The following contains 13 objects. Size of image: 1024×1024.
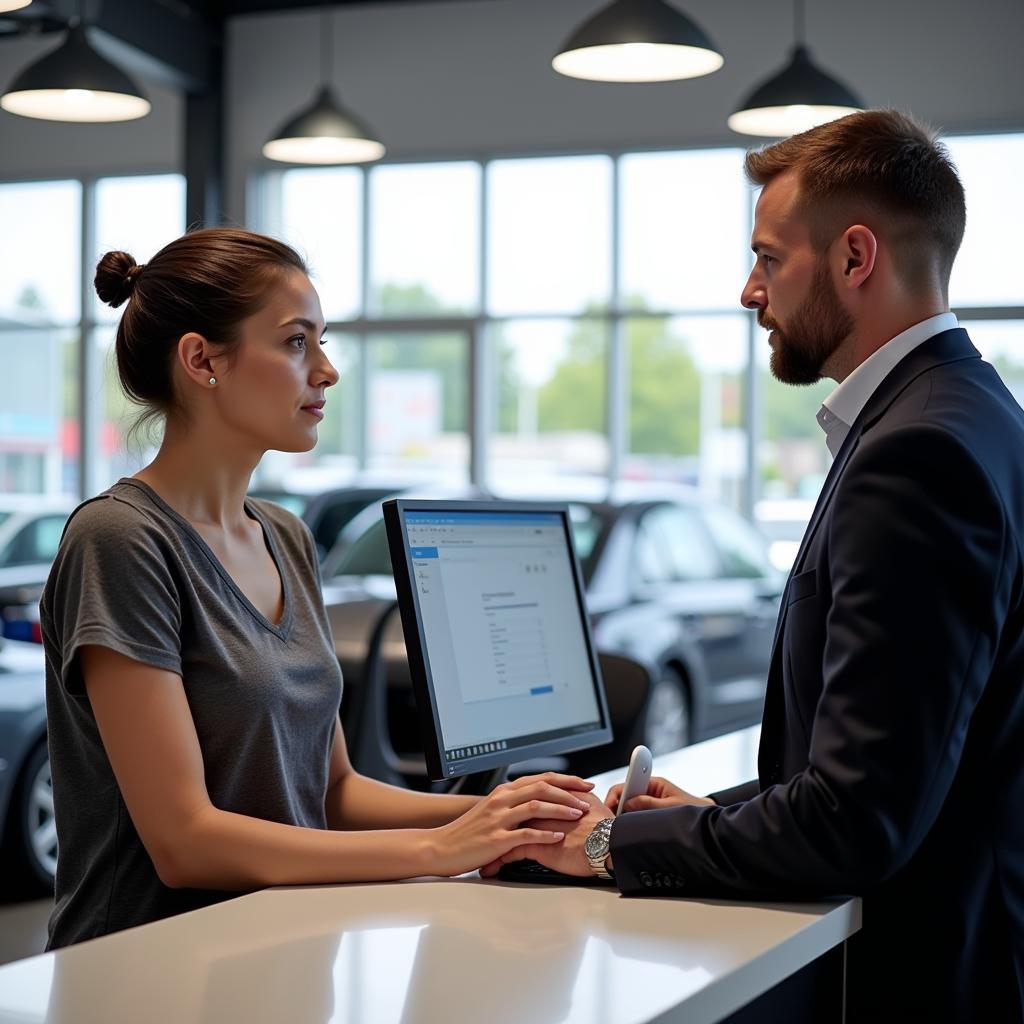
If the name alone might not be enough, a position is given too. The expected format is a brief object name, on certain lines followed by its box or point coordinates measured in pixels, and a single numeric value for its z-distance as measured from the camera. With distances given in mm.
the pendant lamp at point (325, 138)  6602
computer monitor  2111
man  1614
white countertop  1407
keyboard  1889
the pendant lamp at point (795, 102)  5238
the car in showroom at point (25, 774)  4715
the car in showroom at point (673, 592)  6375
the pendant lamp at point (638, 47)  4414
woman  1884
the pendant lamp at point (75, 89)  5207
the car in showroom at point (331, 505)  8656
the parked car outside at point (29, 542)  8164
